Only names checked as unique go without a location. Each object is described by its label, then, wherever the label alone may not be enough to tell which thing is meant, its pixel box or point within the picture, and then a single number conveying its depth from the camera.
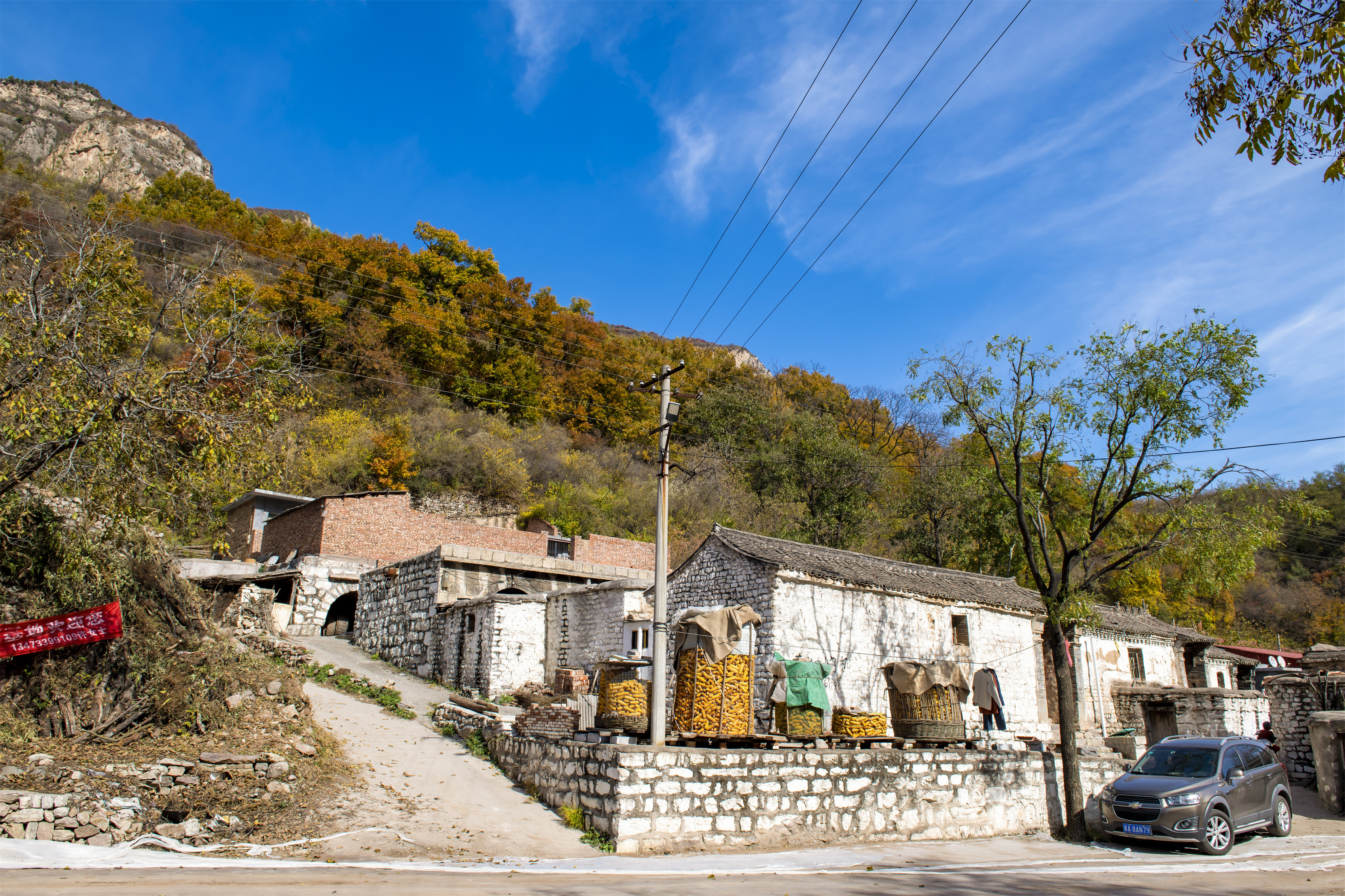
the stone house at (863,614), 15.84
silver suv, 10.14
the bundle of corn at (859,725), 11.31
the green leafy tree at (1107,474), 12.80
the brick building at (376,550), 18.75
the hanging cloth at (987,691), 15.26
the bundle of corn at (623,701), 9.66
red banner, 9.28
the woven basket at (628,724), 9.59
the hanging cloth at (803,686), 10.78
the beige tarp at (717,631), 10.21
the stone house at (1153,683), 22.38
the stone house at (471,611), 16.44
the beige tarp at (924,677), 11.82
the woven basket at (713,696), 9.91
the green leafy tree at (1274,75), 4.64
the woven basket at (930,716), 11.52
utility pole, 9.01
